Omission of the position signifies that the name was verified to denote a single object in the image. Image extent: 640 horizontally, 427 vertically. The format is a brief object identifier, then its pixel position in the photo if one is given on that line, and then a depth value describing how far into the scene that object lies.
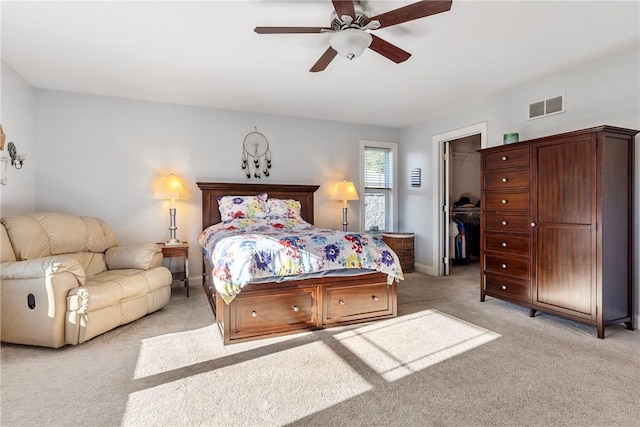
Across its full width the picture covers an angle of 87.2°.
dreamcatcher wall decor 4.81
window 5.68
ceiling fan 1.99
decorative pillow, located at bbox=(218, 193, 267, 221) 4.30
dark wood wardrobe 2.69
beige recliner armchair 2.44
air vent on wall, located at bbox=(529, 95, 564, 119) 3.42
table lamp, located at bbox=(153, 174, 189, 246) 4.03
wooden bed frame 2.65
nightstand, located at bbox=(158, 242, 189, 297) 3.86
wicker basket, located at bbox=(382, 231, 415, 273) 5.29
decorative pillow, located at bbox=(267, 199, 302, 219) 4.46
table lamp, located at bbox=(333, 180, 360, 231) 5.09
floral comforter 2.53
